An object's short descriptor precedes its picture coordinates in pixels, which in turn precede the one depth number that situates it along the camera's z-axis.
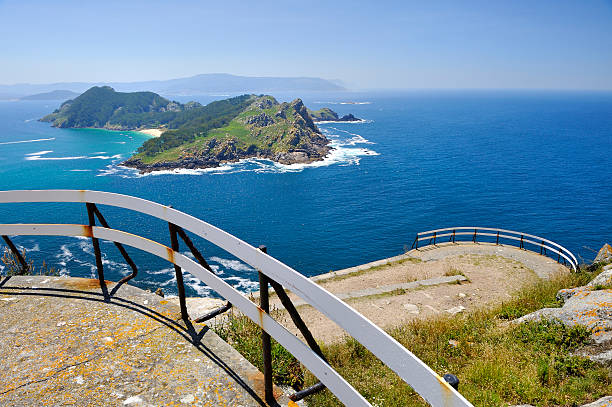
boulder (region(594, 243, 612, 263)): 13.95
